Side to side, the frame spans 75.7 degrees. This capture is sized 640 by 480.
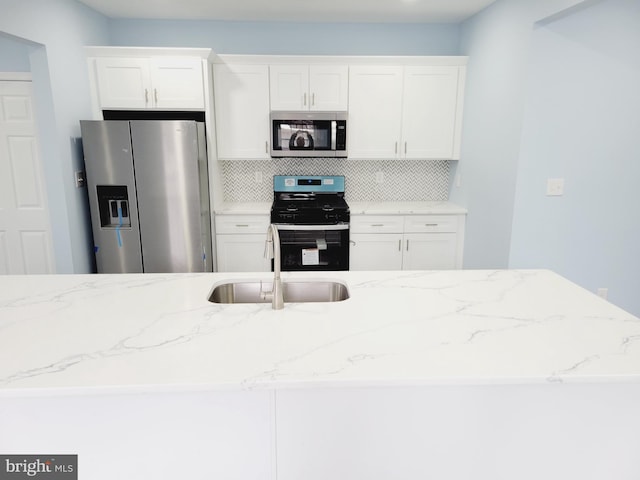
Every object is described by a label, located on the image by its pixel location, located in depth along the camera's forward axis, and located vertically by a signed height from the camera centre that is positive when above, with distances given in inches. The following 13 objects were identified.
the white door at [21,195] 129.3 -9.2
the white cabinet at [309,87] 142.8 +27.7
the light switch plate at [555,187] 111.2 -5.0
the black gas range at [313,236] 141.6 -23.4
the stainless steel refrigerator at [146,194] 123.8 -8.3
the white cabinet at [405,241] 145.9 -25.8
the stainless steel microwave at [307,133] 144.0 +11.9
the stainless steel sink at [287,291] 72.6 -21.7
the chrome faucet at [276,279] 59.4 -16.1
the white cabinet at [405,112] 144.9 +19.9
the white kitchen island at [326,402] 43.3 -26.0
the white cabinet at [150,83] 132.0 +26.8
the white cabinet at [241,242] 145.2 -26.2
